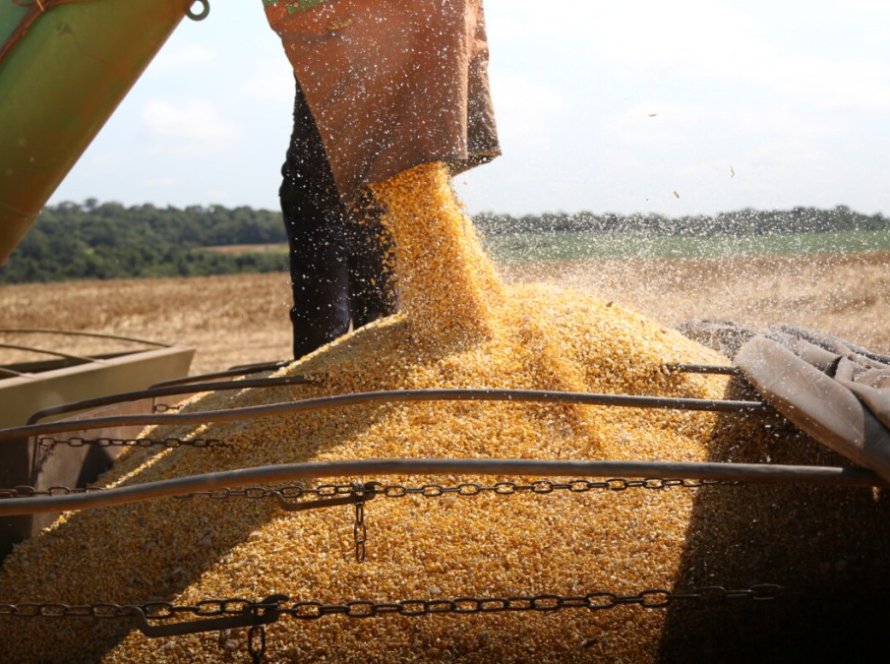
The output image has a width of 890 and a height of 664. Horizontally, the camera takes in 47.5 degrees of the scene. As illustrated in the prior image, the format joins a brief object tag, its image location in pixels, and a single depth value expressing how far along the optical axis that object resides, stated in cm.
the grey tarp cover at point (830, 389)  214
